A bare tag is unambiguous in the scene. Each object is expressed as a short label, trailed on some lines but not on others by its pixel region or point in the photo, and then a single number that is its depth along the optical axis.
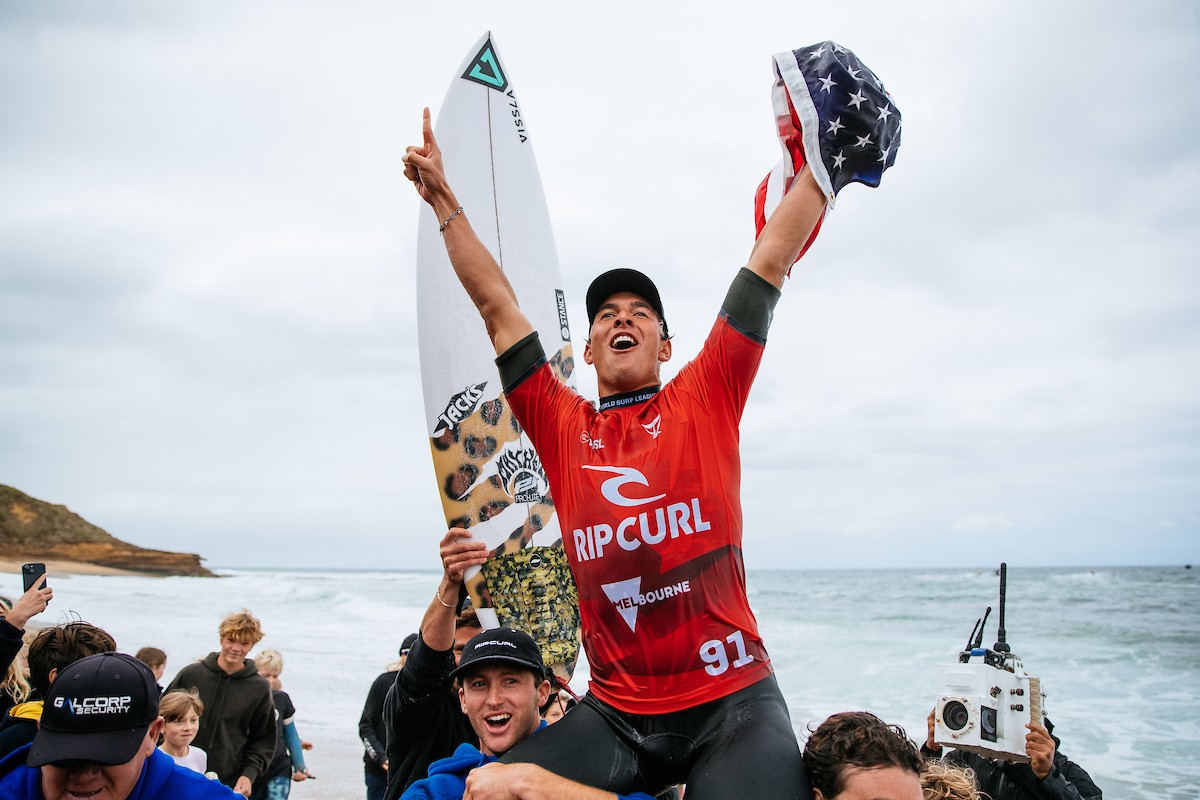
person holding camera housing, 3.47
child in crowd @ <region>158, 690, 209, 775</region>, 4.63
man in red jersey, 2.05
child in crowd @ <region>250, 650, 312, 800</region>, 6.06
